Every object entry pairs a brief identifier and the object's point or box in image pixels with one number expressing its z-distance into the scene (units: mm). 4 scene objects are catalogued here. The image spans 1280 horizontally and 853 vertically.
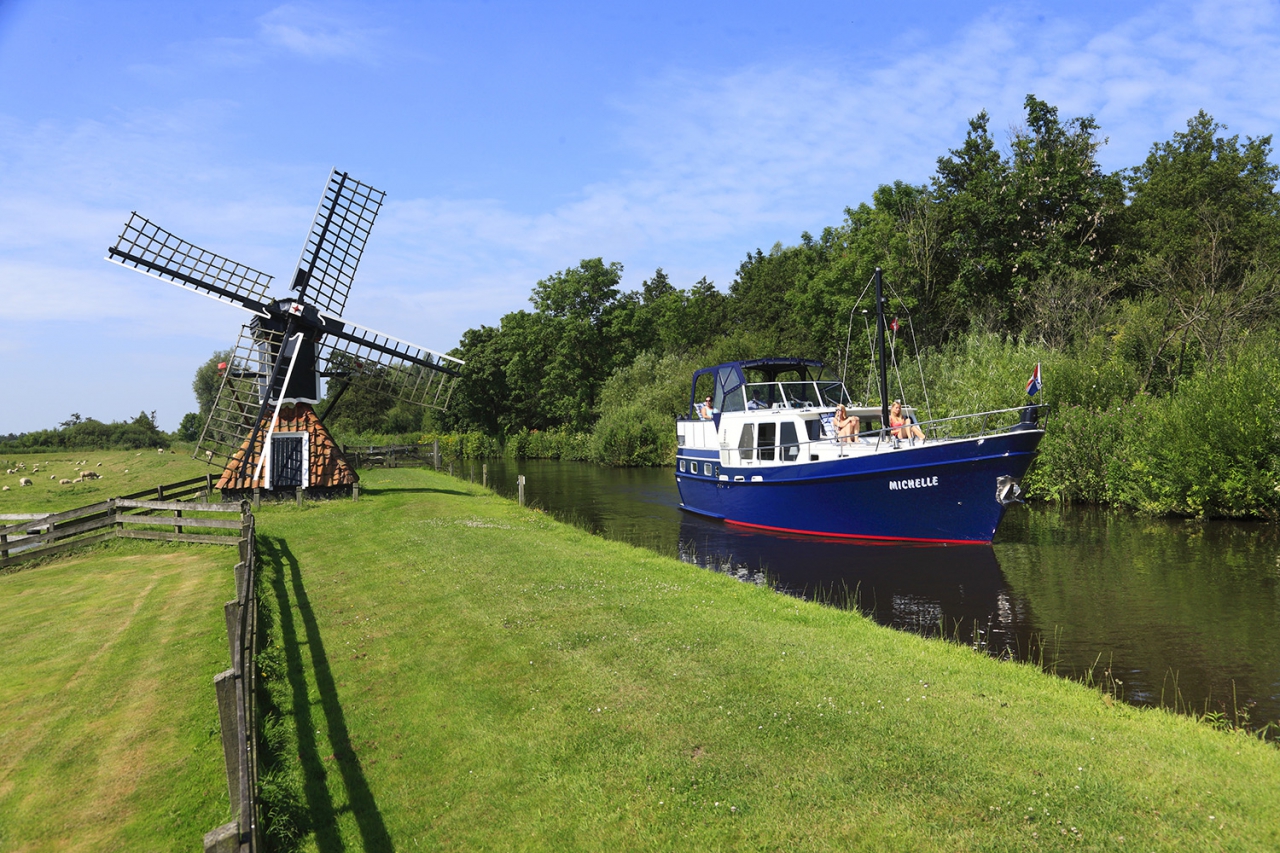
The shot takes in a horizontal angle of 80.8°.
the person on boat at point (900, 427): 21859
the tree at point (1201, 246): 34625
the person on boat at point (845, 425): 23161
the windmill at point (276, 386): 26719
